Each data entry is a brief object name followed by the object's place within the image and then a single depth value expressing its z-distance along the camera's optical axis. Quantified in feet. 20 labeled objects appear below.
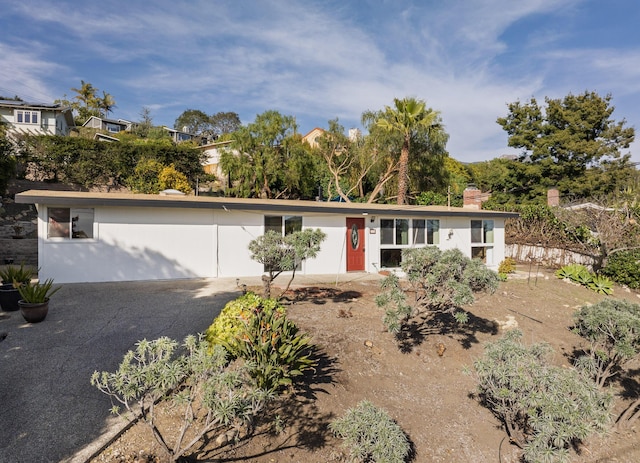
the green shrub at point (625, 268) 40.45
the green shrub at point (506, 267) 45.82
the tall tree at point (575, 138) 92.73
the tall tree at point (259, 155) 77.00
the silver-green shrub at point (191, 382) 8.84
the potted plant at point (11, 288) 23.13
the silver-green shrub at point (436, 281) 18.81
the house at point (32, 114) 105.81
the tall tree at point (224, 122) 221.87
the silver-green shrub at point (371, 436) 10.87
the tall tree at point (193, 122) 217.13
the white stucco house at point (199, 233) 32.81
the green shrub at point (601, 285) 39.42
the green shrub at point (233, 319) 16.42
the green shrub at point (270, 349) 13.56
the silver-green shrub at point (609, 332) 17.29
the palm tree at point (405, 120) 65.21
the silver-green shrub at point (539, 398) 11.09
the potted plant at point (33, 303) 20.76
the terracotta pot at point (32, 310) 20.74
